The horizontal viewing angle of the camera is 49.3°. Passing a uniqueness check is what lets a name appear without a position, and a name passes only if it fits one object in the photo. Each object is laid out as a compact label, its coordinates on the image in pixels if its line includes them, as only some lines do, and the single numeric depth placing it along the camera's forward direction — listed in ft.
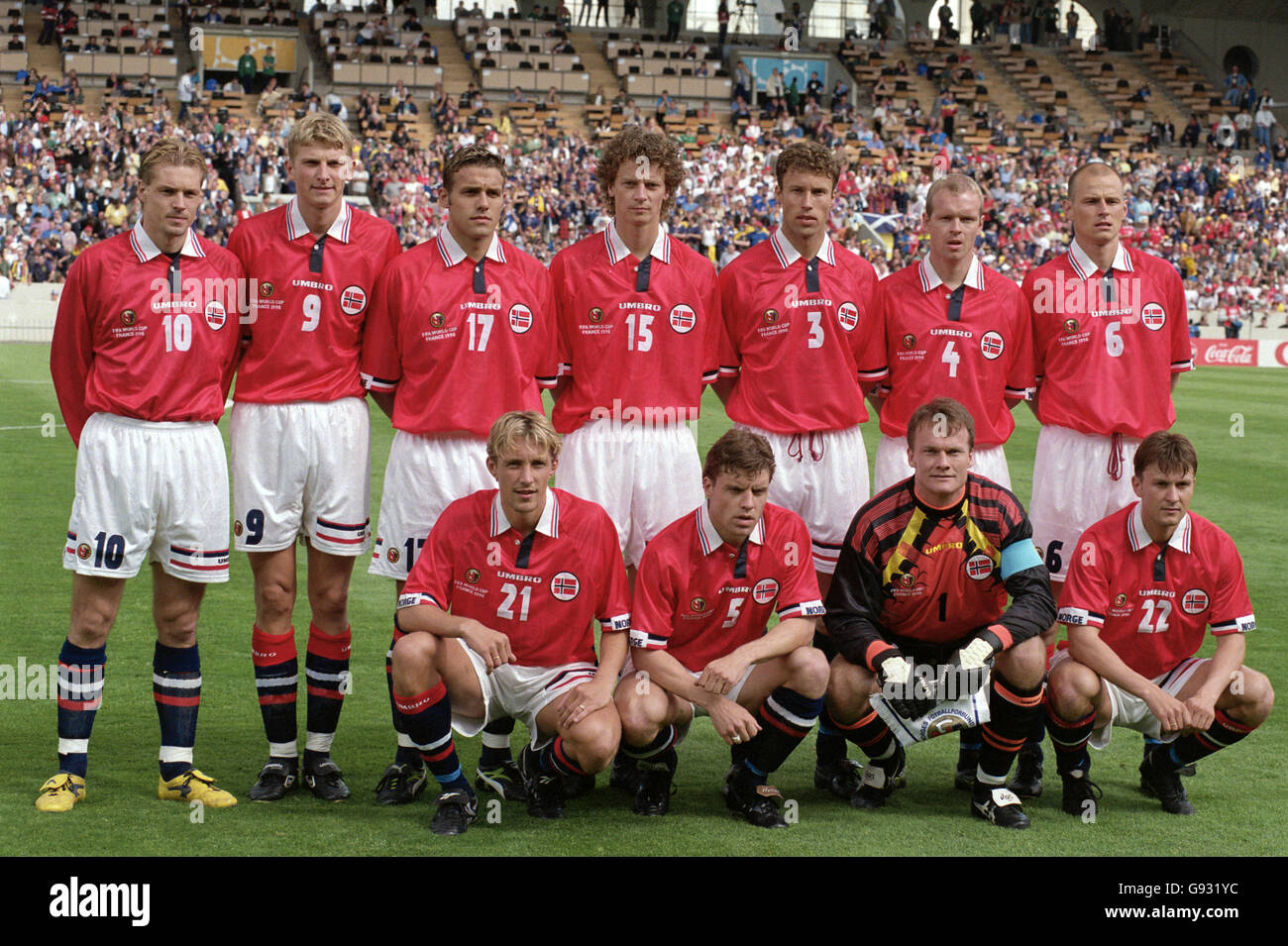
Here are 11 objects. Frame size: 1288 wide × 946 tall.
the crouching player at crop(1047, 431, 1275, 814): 15.57
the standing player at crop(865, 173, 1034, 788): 17.72
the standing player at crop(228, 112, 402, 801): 16.06
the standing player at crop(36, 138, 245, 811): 15.31
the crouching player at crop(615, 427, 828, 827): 15.11
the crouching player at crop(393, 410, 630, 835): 14.79
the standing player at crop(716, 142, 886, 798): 17.60
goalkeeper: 15.37
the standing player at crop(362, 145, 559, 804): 16.30
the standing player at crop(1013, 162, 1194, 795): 18.04
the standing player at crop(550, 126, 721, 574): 17.22
